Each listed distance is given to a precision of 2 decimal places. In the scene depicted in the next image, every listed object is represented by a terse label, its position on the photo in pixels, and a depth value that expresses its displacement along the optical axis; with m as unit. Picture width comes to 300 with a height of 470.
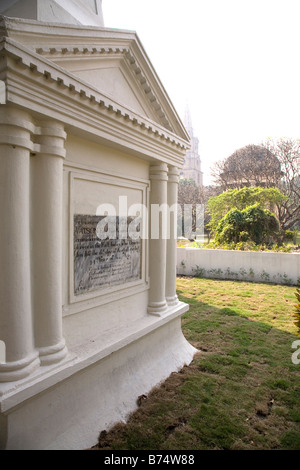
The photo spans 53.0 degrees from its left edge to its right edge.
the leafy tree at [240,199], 16.00
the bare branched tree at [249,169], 25.62
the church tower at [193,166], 80.50
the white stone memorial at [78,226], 2.60
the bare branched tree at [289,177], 22.59
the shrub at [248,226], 13.62
